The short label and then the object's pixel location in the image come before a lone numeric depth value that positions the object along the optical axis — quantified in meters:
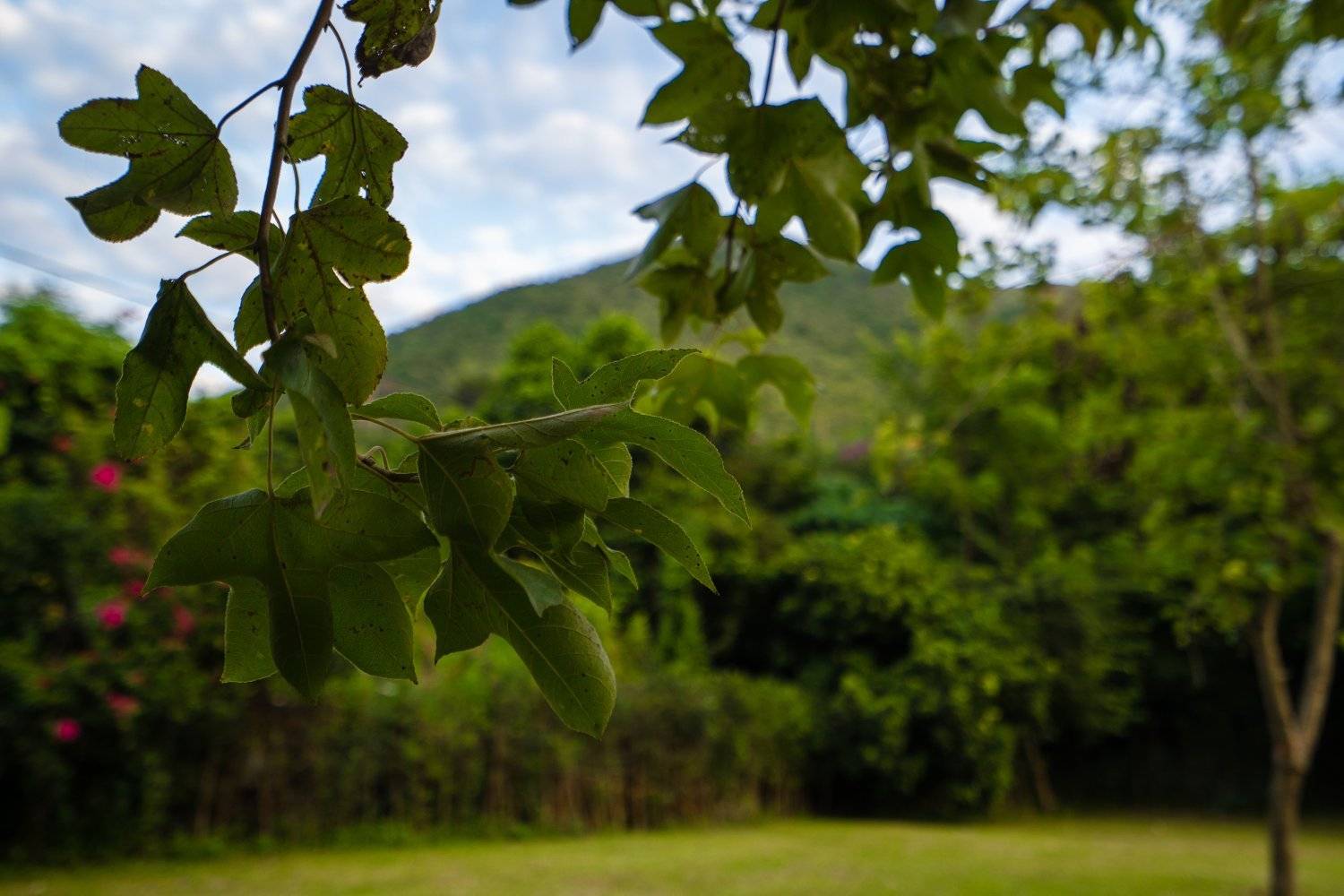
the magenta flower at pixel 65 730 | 4.77
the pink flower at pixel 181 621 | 5.18
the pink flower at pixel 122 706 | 4.93
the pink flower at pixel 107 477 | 5.11
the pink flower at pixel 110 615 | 4.92
